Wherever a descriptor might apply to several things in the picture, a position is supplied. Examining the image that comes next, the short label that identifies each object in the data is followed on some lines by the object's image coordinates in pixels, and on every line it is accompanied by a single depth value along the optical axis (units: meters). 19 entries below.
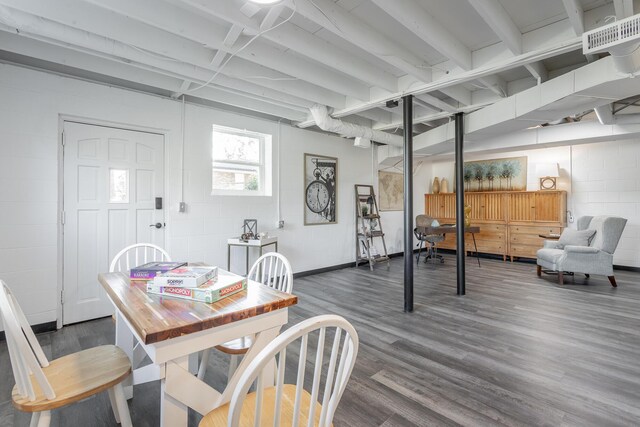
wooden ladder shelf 5.82
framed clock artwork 5.17
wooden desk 5.80
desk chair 6.07
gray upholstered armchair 4.28
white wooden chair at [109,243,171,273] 2.34
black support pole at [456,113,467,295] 4.13
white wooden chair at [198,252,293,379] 1.68
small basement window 4.23
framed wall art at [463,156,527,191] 6.47
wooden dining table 1.16
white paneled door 3.10
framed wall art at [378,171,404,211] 6.57
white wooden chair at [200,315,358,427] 0.81
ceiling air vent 1.96
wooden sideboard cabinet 5.81
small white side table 3.95
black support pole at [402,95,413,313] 3.46
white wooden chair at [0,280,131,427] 1.18
